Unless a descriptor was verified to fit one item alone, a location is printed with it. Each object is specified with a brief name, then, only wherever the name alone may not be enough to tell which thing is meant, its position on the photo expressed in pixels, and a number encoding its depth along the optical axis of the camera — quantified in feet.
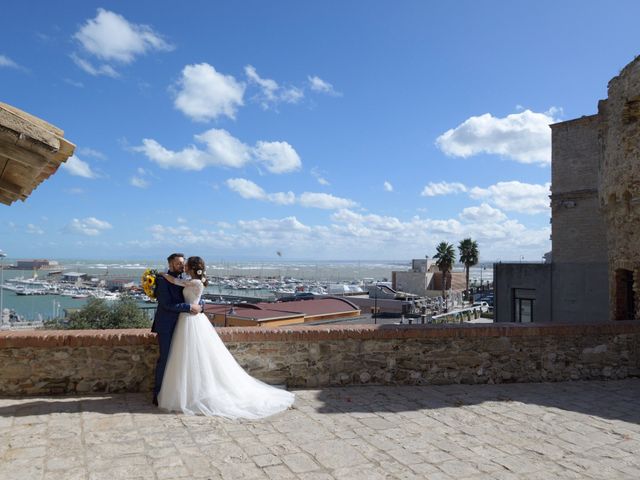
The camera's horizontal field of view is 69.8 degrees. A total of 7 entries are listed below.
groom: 18.47
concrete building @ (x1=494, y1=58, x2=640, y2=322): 69.26
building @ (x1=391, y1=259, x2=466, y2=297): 210.79
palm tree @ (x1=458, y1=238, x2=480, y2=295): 175.42
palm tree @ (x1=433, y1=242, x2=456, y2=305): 178.40
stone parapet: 19.38
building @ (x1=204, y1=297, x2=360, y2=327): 71.41
